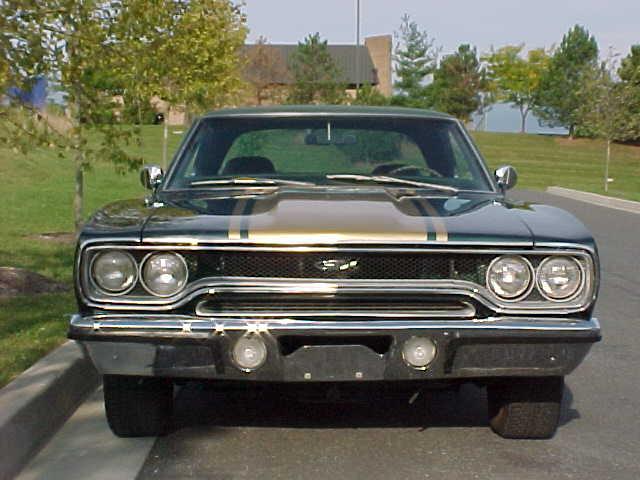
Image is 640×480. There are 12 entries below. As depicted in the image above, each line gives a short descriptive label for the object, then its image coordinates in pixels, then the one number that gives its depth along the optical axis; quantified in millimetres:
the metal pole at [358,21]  48131
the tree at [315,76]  60031
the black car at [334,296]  4406
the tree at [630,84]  41219
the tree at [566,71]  79125
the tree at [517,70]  89375
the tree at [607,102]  40531
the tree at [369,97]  53031
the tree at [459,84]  78125
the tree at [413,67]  78438
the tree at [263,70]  62750
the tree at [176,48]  10164
